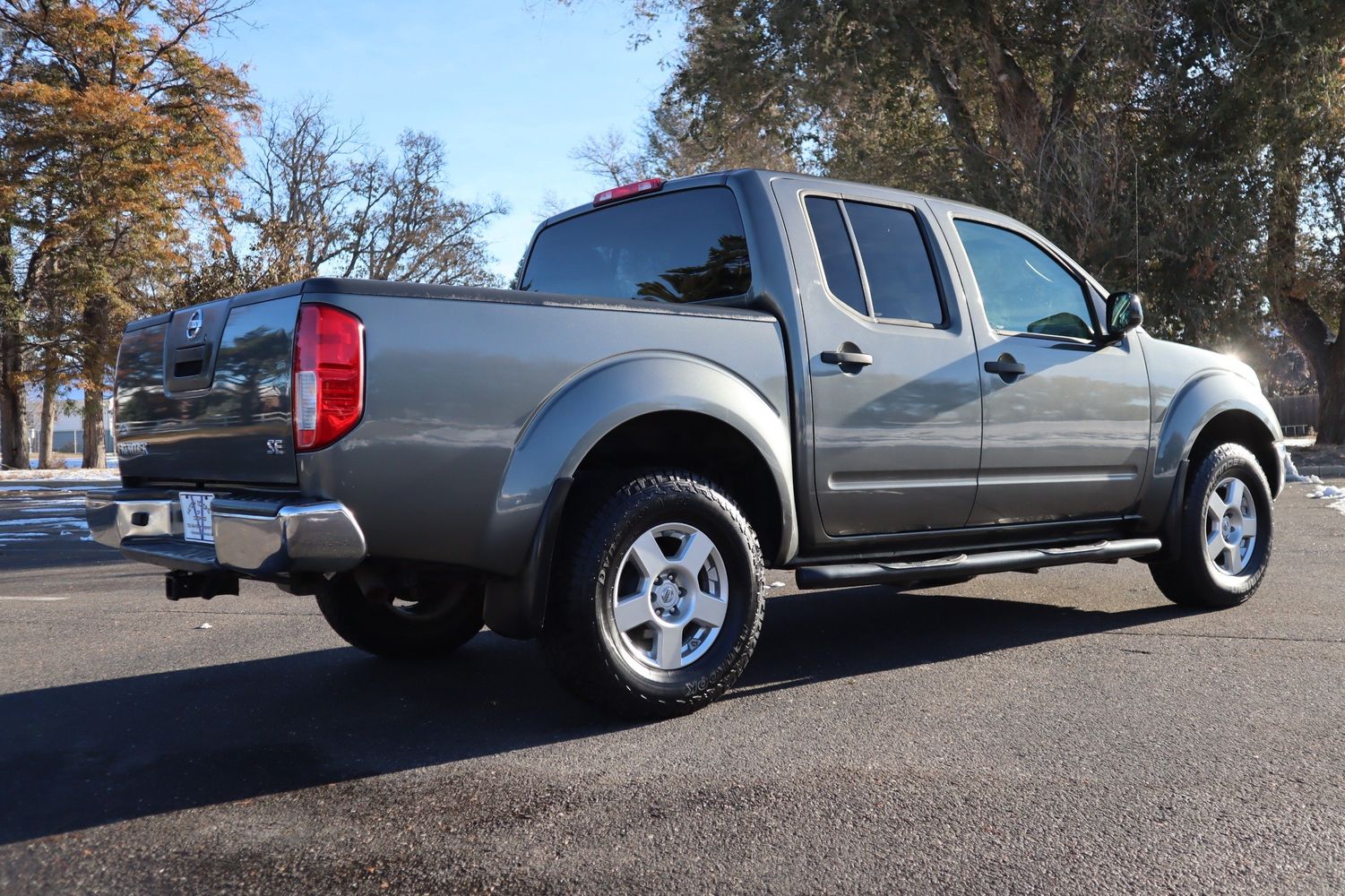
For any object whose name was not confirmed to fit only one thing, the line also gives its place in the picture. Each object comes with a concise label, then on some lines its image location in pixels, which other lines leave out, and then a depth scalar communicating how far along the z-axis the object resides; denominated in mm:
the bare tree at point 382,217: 40188
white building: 35209
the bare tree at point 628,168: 35741
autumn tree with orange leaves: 25969
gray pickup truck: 3492
